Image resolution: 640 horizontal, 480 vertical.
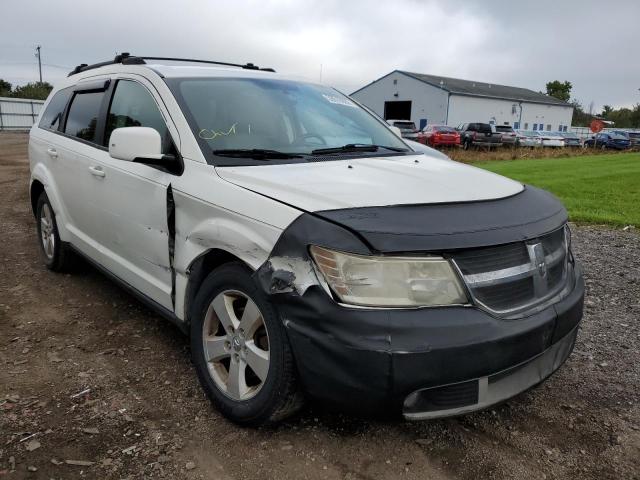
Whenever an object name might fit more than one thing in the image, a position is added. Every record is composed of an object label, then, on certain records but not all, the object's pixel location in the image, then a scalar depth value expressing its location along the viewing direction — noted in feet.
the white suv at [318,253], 7.02
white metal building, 157.48
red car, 92.68
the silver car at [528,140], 105.41
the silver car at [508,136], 100.68
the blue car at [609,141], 109.19
